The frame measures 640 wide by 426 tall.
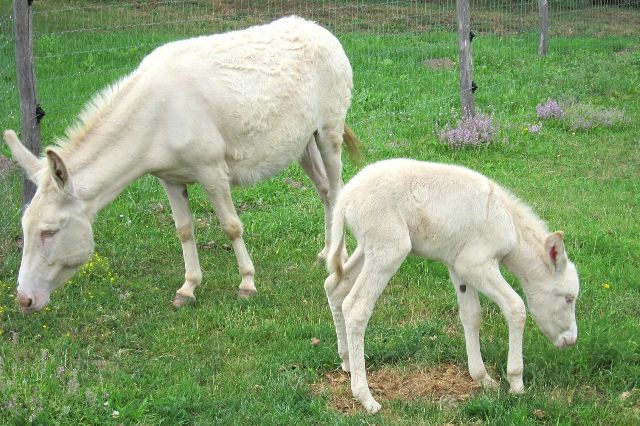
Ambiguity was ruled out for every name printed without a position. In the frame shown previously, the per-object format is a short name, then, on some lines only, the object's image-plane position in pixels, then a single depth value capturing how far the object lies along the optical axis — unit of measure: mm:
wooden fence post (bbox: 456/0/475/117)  10781
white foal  4617
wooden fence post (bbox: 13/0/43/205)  6867
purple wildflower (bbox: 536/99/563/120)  11422
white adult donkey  5645
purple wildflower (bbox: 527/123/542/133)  10852
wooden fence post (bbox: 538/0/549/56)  15477
